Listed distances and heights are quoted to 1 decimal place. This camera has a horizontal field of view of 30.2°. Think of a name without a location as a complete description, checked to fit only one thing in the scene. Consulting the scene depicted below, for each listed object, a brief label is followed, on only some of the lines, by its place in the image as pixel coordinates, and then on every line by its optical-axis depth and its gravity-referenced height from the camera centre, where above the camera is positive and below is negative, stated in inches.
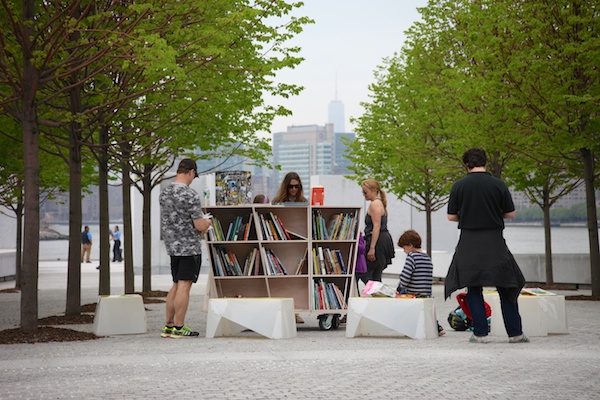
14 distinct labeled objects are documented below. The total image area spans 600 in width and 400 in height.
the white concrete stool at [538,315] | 501.4 -20.0
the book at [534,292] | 521.3 -9.9
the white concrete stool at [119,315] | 533.6 -18.2
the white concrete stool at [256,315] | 495.5 -17.6
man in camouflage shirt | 505.0 +20.5
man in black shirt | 441.4 +11.9
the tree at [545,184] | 1037.0 +86.7
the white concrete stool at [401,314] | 488.7 -17.9
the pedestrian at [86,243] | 2184.9 +71.6
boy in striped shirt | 524.4 +0.5
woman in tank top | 582.9 +21.2
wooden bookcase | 565.6 +10.7
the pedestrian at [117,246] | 2311.8 +65.3
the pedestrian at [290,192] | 566.3 +42.5
